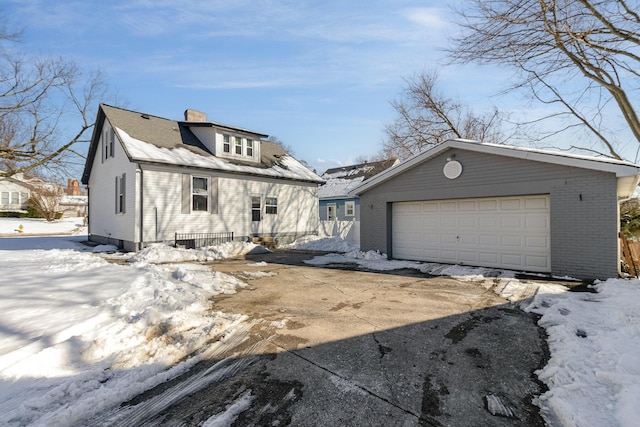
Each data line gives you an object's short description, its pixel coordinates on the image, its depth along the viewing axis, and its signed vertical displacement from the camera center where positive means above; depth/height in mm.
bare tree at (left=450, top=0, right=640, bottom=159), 9062 +5615
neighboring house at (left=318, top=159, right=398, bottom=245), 21359 +1426
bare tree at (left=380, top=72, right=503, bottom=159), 21875 +6259
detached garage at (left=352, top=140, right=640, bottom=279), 7891 +225
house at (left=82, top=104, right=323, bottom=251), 12922 +1658
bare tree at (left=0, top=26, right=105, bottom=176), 15844 +3983
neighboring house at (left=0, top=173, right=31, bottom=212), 37625 +2669
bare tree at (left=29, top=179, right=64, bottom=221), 31750 +1969
